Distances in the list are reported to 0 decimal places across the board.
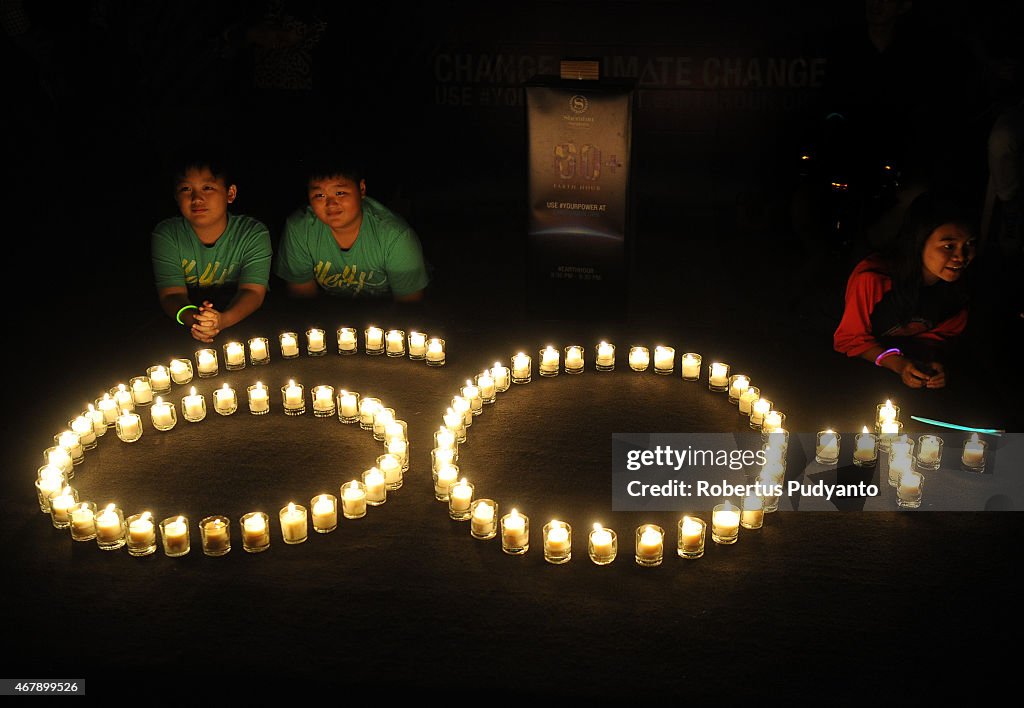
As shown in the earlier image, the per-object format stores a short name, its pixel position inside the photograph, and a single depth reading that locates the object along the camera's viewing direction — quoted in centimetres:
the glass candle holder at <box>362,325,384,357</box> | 603
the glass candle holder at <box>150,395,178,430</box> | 503
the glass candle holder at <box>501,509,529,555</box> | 402
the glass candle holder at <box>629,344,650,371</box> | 584
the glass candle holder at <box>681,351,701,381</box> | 568
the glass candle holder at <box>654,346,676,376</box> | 579
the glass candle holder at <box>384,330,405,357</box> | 602
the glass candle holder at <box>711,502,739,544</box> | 407
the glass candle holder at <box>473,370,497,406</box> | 534
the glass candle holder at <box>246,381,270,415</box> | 522
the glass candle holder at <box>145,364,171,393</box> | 545
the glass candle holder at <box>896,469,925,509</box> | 432
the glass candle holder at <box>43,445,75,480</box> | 450
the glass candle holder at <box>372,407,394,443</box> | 490
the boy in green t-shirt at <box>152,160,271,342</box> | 597
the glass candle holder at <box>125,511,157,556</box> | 398
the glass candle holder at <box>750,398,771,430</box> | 505
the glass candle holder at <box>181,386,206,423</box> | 512
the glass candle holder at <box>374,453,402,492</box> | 446
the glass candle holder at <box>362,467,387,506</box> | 436
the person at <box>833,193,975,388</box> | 536
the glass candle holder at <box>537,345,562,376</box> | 573
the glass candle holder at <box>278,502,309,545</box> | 410
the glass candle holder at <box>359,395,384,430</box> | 504
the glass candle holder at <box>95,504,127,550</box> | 400
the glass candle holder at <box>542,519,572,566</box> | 396
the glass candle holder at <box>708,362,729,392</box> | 550
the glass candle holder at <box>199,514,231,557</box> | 399
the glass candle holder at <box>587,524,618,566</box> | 395
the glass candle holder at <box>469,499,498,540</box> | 412
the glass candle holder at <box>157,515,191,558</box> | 400
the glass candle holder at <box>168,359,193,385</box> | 556
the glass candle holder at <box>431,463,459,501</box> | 439
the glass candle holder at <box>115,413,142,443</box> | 491
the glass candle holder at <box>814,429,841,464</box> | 464
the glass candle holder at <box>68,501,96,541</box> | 405
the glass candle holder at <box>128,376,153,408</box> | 532
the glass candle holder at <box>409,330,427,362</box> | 598
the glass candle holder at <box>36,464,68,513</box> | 426
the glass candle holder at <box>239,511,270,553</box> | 403
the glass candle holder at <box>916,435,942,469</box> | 460
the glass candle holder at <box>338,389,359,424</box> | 513
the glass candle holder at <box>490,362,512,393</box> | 547
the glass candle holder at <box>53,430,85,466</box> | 467
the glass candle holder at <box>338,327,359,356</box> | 604
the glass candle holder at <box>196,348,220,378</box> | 567
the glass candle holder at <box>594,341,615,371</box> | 586
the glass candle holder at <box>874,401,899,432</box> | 489
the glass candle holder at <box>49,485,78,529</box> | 416
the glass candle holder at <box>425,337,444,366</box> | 590
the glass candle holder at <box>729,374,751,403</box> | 527
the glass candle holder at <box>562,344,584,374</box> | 579
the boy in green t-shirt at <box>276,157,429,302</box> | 639
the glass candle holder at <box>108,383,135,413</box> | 513
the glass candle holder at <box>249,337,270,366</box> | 583
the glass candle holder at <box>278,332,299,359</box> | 596
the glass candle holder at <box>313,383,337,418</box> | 525
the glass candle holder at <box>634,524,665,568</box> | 392
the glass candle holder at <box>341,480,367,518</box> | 427
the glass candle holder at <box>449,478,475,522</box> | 426
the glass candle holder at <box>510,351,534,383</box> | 562
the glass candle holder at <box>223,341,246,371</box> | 581
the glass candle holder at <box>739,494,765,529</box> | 418
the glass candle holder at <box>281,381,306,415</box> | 526
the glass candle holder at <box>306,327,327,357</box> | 601
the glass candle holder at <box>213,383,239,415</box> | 520
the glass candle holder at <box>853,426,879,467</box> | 463
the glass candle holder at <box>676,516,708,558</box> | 396
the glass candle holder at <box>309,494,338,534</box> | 418
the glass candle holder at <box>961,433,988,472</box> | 461
